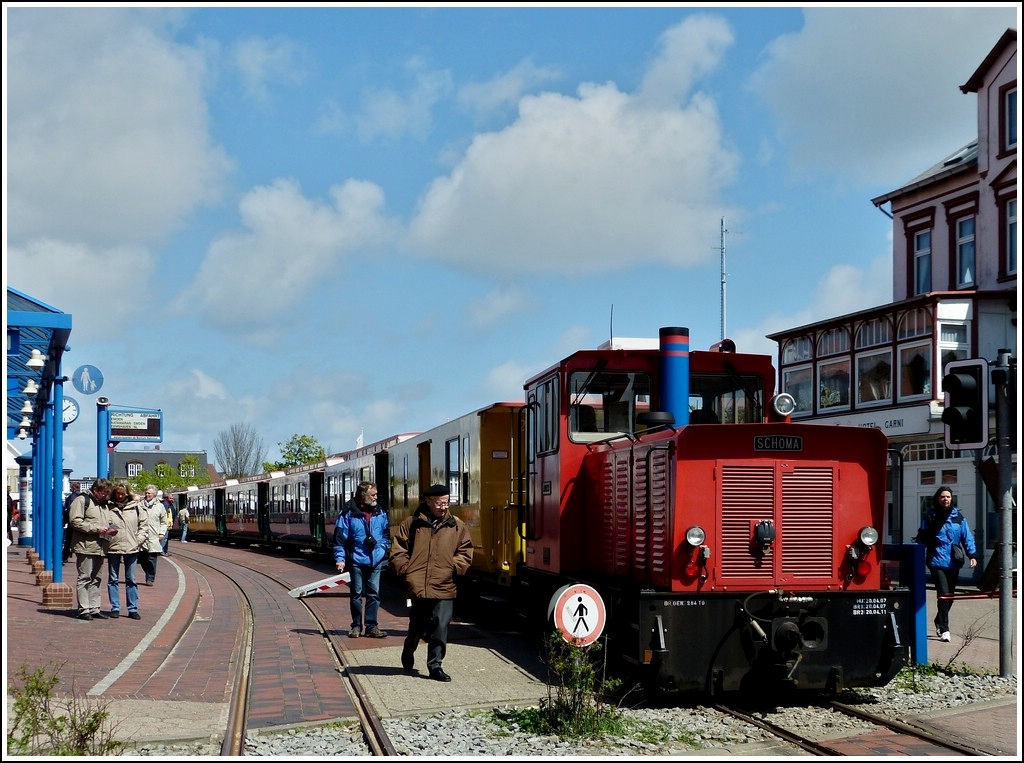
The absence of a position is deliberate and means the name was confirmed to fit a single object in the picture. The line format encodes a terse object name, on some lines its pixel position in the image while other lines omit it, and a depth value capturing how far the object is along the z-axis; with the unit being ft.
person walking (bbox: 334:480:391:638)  44.62
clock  123.54
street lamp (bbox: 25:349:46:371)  52.03
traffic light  34.76
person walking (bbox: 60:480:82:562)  94.12
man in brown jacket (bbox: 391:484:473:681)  34.81
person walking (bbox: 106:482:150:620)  48.11
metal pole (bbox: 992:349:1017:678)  34.91
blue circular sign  121.49
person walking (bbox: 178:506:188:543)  164.94
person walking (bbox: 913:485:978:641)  45.34
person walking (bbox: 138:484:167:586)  61.57
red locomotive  29.86
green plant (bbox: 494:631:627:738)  27.14
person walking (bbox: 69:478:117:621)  46.93
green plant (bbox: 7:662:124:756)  23.29
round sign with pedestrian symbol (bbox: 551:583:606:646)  29.09
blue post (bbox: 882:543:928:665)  36.14
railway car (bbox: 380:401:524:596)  47.67
